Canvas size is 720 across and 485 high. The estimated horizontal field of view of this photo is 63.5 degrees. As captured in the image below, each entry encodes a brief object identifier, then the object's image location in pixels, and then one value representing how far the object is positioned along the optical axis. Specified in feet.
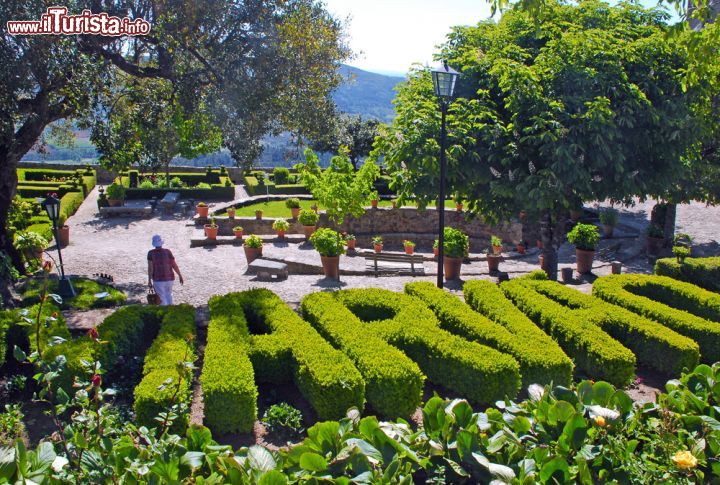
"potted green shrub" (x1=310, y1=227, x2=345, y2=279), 51.44
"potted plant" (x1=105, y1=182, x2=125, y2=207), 87.85
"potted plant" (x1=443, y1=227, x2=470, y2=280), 49.62
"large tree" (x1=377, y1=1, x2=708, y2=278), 38.06
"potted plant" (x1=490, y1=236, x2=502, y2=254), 59.77
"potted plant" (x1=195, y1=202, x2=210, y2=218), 79.00
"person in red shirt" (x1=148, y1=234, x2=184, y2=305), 35.55
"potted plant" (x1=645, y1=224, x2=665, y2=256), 64.80
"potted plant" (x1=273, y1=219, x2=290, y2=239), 71.84
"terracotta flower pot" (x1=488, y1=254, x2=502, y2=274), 55.77
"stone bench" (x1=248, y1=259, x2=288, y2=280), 52.22
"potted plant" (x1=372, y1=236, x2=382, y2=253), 62.75
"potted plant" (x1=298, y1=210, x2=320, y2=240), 72.28
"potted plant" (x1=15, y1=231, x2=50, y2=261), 51.85
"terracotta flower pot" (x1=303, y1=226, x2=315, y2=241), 73.15
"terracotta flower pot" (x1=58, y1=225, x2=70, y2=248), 66.13
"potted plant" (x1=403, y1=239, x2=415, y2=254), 65.72
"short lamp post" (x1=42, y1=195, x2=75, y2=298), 41.57
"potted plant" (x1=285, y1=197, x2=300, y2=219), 83.05
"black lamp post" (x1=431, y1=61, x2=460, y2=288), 34.76
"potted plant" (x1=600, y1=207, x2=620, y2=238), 74.23
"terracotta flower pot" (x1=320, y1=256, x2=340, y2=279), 51.94
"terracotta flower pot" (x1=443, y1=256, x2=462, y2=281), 50.21
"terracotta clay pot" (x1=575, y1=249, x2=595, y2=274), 54.08
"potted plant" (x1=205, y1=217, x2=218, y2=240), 69.10
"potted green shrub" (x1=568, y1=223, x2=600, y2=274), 53.93
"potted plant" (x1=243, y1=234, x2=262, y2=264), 58.49
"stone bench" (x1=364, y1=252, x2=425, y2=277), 56.49
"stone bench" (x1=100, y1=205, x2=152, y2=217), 86.02
